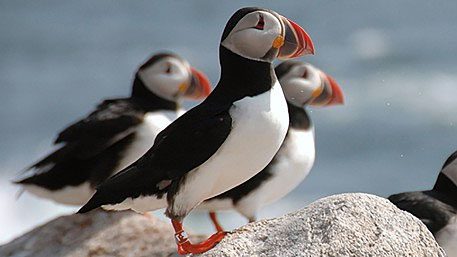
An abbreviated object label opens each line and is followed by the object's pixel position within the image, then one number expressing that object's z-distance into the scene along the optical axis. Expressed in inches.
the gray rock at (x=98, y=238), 605.3
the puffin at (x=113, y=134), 733.3
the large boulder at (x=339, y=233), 438.3
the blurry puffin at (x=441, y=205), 601.3
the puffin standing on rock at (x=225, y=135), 491.5
